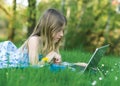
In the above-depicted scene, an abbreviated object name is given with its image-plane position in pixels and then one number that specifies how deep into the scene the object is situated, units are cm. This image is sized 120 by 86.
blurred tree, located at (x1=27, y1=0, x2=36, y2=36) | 1448
